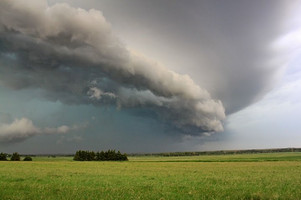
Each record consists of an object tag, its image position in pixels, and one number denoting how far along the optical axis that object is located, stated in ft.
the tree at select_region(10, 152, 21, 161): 408.28
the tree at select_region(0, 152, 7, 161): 411.34
